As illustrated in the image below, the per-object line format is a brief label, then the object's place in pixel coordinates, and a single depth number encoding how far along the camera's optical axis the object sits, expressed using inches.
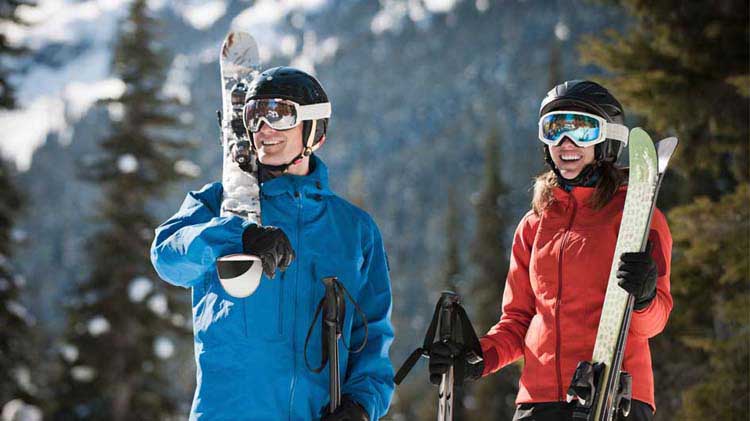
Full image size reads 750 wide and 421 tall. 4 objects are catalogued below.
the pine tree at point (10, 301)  780.0
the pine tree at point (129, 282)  854.5
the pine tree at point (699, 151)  282.4
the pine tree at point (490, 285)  1339.8
